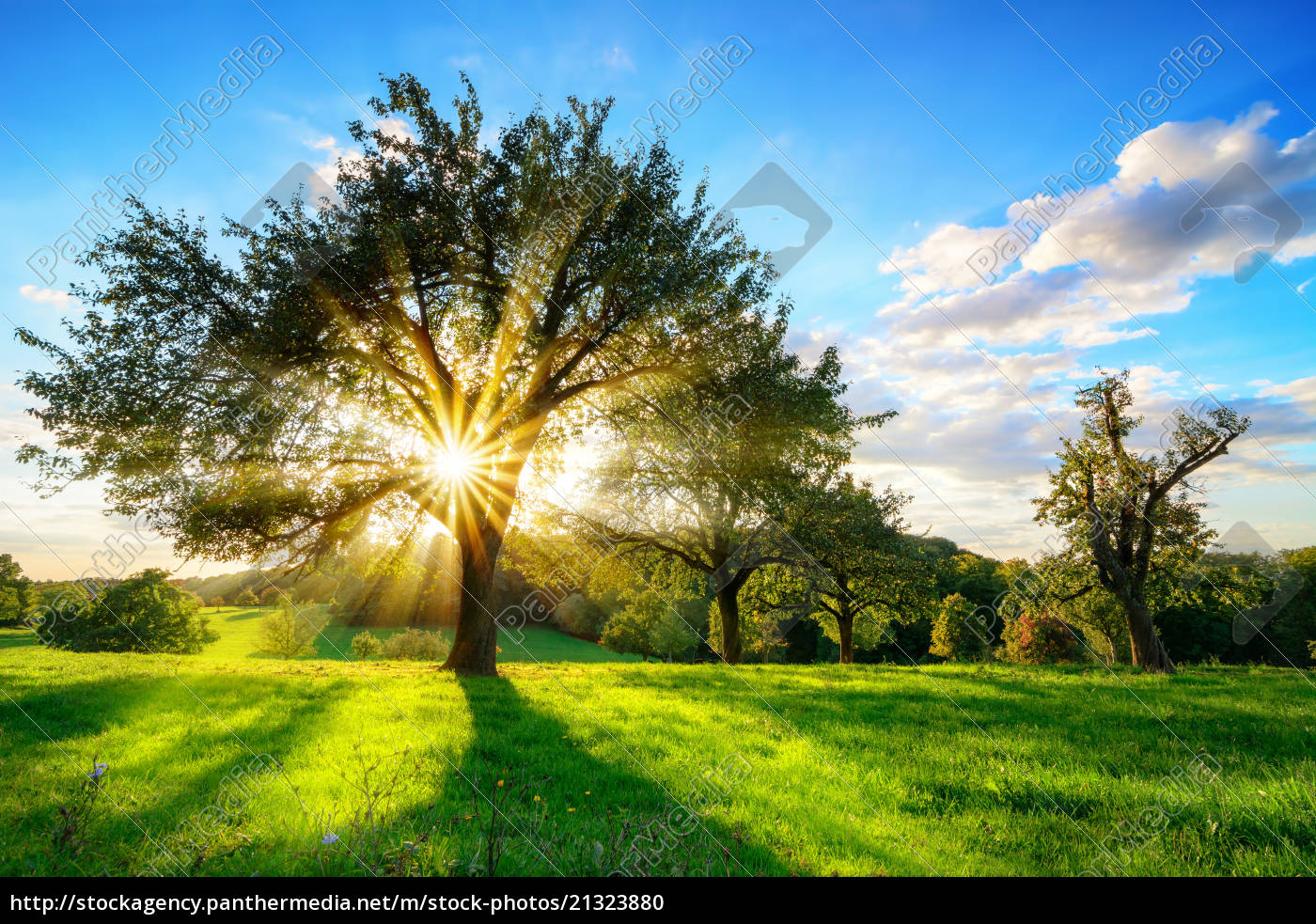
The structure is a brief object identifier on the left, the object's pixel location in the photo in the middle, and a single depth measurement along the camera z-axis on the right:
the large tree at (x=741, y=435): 15.87
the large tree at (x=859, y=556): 24.11
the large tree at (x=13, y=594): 44.59
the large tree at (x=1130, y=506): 21.45
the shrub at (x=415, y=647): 44.66
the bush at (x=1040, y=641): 55.69
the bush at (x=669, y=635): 54.56
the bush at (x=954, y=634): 55.52
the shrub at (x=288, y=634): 49.91
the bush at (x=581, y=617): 70.25
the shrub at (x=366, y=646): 46.84
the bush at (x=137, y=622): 42.09
